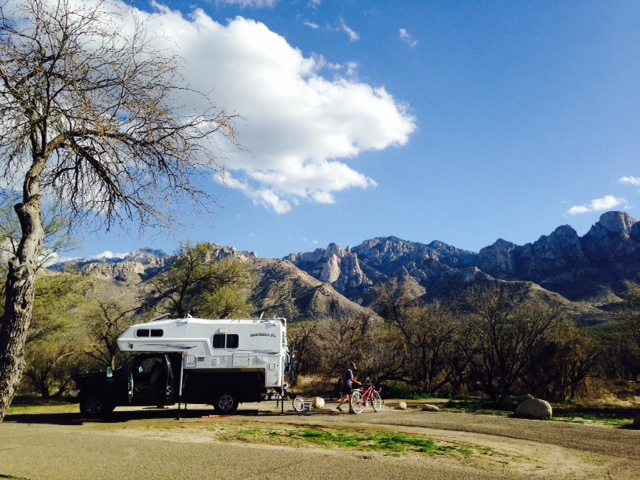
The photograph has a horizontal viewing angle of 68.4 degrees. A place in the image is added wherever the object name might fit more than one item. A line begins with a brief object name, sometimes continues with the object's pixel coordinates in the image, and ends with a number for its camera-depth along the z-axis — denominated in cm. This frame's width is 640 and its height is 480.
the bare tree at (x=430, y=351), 2719
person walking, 1675
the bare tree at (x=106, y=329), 2730
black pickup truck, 1494
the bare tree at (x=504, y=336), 2531
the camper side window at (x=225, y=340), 1641
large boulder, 1584
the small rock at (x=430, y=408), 1805
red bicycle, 1684
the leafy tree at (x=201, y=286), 2808
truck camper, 1504
